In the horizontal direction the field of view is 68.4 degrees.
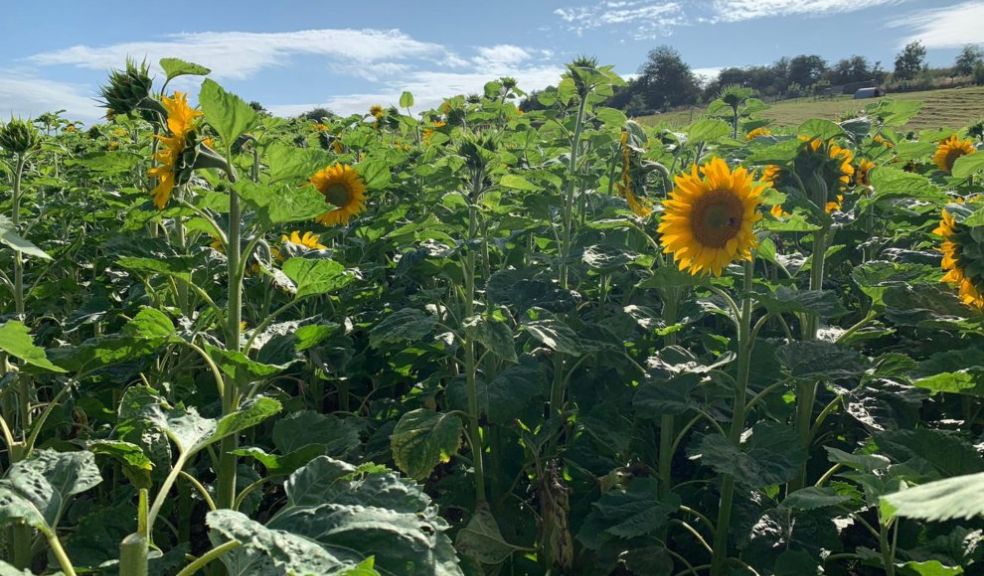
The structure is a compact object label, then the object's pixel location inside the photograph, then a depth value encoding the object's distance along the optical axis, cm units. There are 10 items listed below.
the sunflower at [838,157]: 197
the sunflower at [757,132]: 374
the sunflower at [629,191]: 247
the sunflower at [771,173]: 209
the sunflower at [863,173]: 294
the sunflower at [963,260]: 153
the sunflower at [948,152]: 377
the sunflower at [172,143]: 160
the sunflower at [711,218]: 182
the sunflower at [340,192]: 324
